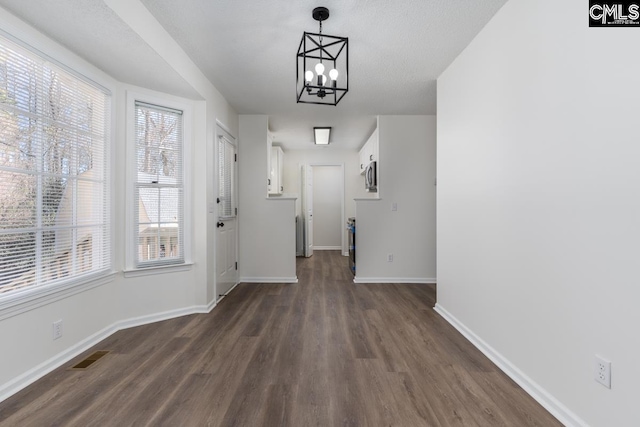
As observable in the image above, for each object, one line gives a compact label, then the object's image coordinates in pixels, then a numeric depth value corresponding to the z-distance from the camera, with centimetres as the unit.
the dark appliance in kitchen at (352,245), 460
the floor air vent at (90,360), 201
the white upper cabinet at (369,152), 465
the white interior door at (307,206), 652
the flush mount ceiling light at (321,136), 496
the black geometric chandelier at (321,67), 207
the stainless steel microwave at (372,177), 467
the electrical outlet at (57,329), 202
